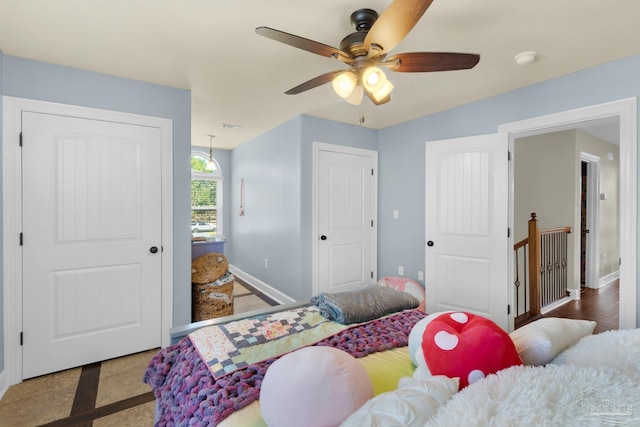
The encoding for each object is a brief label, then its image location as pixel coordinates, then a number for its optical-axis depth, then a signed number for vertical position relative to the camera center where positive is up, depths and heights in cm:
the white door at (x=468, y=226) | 281 -14
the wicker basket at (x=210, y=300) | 300 -90
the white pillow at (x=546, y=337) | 105 -48
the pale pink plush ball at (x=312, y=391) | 83 -53
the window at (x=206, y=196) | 574 +36
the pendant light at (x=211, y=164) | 578 +99
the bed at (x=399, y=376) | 65 -53
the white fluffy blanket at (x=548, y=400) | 60 -42
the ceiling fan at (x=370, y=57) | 137 +81
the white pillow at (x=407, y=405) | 70 -49
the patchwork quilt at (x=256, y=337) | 122 -60
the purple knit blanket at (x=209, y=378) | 98 -63
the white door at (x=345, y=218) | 365 -6
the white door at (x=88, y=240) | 224 -22
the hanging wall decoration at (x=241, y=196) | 532 +31
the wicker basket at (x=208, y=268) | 303 -58
